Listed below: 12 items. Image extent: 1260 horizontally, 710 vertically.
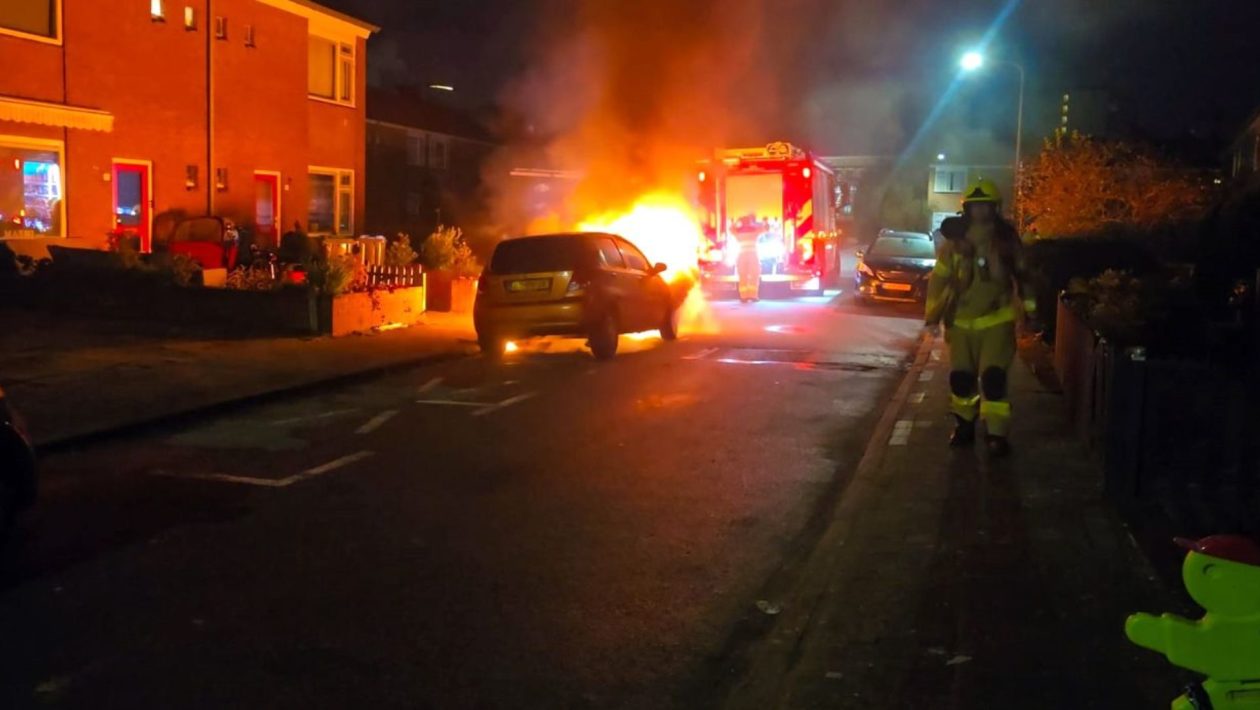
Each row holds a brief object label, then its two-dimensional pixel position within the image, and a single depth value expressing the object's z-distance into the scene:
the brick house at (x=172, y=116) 16.22
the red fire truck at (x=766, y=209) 20.45
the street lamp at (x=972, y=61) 22.72
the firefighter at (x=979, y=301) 7.44
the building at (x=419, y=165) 35.22
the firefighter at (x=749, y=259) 20.45
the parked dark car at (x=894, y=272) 20.59
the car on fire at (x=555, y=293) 12.55
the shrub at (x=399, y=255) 16.33
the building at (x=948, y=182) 54.91
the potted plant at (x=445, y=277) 17.14
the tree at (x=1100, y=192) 23.05
